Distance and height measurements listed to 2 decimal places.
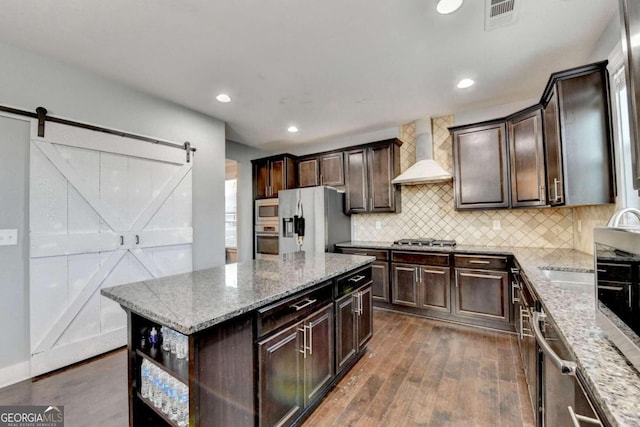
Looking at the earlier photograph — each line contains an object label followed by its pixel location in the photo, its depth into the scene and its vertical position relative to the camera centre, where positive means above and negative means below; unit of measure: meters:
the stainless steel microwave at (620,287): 0.71 -0.22
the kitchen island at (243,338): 1.12 -0.60
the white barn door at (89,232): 2.33 -0.08
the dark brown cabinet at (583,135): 1.98 +0.61
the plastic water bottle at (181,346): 1.29 -0.60
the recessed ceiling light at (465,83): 2.91 +1.46
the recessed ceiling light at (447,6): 1.81 +1.45
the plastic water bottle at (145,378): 1.38 -0.80
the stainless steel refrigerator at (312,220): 3.98 +0.01
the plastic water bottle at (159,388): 1.31 -0.81
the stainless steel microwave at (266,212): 4.79 +0.17
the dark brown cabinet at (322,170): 4.44 +0.85
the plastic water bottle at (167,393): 1.27 -0.81
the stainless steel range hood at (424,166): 3.50 +0.69
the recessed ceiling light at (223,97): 3.14 +1.47
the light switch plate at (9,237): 2.16 -0.09
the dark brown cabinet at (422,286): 3.29 -0.86
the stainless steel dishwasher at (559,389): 0.79 -0.60
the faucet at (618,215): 0.93 +0.00
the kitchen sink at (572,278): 1.79 -0.46
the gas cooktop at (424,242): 3.61 -0.33
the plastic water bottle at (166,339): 1.35 -0.58
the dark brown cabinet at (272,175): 4.84 +0.84
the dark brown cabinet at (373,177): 4.00 +0.65
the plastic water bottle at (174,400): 1.23 -0.82
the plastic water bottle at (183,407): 1.18 -0.83
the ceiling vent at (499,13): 1.84 +1.45
